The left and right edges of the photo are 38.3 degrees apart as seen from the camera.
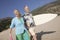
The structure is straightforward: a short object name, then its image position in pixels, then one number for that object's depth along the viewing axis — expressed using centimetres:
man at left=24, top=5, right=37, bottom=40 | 298
